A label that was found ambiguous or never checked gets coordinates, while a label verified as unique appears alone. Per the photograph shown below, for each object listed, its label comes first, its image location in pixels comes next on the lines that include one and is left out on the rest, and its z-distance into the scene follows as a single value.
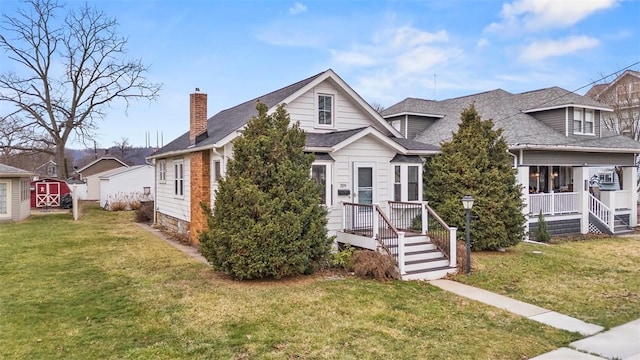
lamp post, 10.31
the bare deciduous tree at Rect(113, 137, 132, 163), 71.31
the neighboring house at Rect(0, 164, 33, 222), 21.41
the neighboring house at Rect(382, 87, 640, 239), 17.08
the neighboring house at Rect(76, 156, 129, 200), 45.91
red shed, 31.28
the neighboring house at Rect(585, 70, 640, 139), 25.83
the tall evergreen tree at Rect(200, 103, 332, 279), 9.06
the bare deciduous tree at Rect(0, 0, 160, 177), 32.72
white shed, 29.66
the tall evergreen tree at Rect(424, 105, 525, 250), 12.80
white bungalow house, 11.45
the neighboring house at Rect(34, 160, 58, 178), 59.31
